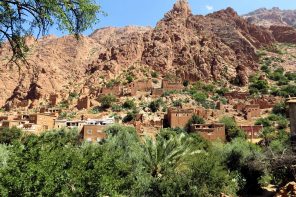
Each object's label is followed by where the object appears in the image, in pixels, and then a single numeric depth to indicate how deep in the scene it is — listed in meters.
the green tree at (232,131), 48.13
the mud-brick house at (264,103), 63.40
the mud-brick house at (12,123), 50.65
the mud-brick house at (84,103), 66.74
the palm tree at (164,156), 22.62
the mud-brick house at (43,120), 52.66
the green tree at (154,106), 62.41
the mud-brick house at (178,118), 53.94
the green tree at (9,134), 44.47
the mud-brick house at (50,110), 65.34
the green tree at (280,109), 60.02
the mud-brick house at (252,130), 51.03
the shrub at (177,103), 64.69
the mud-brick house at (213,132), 47.69
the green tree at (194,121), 52.83
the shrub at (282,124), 52.78
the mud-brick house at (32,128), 49.75
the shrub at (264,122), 54.84
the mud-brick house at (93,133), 44.81
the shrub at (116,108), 63.05
